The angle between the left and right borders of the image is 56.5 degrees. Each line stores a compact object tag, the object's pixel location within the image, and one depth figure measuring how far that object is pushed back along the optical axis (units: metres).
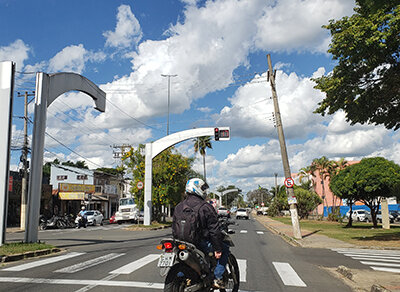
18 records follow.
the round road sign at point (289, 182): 19.02
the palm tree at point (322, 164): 54.30
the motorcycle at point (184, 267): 4.86
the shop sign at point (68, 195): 43.06
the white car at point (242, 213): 57.12
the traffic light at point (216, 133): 23.80
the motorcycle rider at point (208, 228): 5.19
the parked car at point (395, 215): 44.69
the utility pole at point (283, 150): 18.91
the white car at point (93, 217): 36.38
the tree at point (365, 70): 13.43
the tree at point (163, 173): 31.47
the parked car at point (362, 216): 45.87
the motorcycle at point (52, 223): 29.83
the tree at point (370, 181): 26.31
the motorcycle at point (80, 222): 31.83
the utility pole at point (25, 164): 27.61
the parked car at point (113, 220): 41.21
